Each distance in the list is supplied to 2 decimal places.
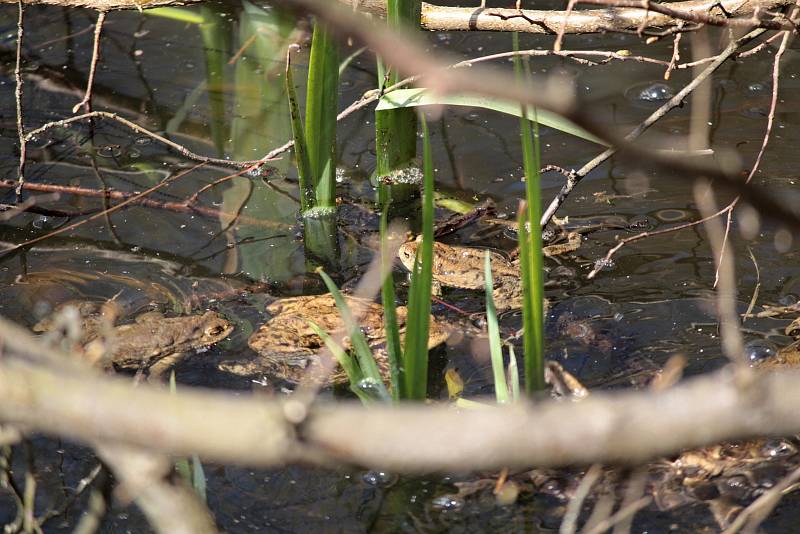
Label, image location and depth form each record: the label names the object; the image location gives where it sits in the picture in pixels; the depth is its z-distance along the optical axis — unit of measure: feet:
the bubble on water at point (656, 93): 28.04
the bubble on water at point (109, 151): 26.78
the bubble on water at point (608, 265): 20.25
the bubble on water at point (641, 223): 21.79
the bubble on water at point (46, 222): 23.25
